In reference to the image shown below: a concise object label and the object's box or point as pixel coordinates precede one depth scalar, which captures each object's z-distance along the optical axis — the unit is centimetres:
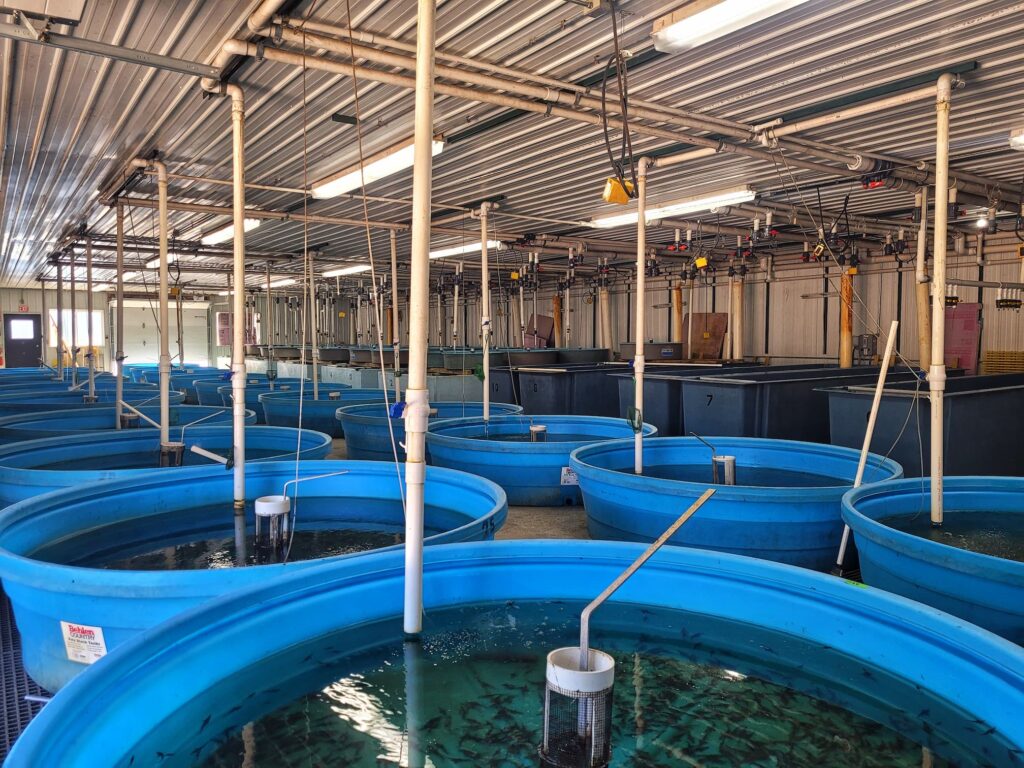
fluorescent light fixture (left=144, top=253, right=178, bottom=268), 1432
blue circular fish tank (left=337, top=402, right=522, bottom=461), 775
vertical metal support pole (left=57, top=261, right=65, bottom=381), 1261
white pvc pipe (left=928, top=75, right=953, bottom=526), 376
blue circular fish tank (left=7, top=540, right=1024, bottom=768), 182
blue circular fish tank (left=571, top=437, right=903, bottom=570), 418
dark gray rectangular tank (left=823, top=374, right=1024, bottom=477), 627
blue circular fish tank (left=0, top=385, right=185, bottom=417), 881
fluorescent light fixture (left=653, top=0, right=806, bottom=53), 341
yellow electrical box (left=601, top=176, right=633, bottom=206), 402
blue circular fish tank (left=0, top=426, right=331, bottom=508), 541
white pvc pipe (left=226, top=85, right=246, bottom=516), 409
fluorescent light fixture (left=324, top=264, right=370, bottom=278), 1426
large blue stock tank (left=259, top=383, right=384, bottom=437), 984
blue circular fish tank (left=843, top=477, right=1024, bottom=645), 278
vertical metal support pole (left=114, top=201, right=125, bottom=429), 662
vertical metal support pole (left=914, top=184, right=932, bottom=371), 543
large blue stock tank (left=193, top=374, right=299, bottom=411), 1187
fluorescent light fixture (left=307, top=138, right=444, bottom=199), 567
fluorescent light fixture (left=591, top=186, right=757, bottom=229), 753
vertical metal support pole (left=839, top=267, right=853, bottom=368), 1263
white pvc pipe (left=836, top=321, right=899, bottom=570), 397
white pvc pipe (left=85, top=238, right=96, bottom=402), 912
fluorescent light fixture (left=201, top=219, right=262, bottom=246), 976
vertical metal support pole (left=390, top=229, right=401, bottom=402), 938
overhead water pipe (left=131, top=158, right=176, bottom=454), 522
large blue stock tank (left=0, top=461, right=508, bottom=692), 265
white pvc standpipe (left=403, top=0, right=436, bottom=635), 202
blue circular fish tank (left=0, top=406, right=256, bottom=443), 689
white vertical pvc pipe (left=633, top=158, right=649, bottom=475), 508
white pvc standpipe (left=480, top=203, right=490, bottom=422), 743
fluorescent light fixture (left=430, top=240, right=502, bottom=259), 1128
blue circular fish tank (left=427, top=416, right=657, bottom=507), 619
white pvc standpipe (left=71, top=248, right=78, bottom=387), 1057
